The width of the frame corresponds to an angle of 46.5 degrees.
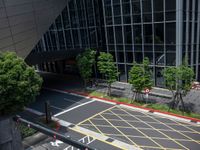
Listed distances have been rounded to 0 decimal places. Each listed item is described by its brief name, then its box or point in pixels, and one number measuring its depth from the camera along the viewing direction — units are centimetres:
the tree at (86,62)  3632
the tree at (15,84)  1619
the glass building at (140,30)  3238
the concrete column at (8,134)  1686
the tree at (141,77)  2922
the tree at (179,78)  2581
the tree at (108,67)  3353
